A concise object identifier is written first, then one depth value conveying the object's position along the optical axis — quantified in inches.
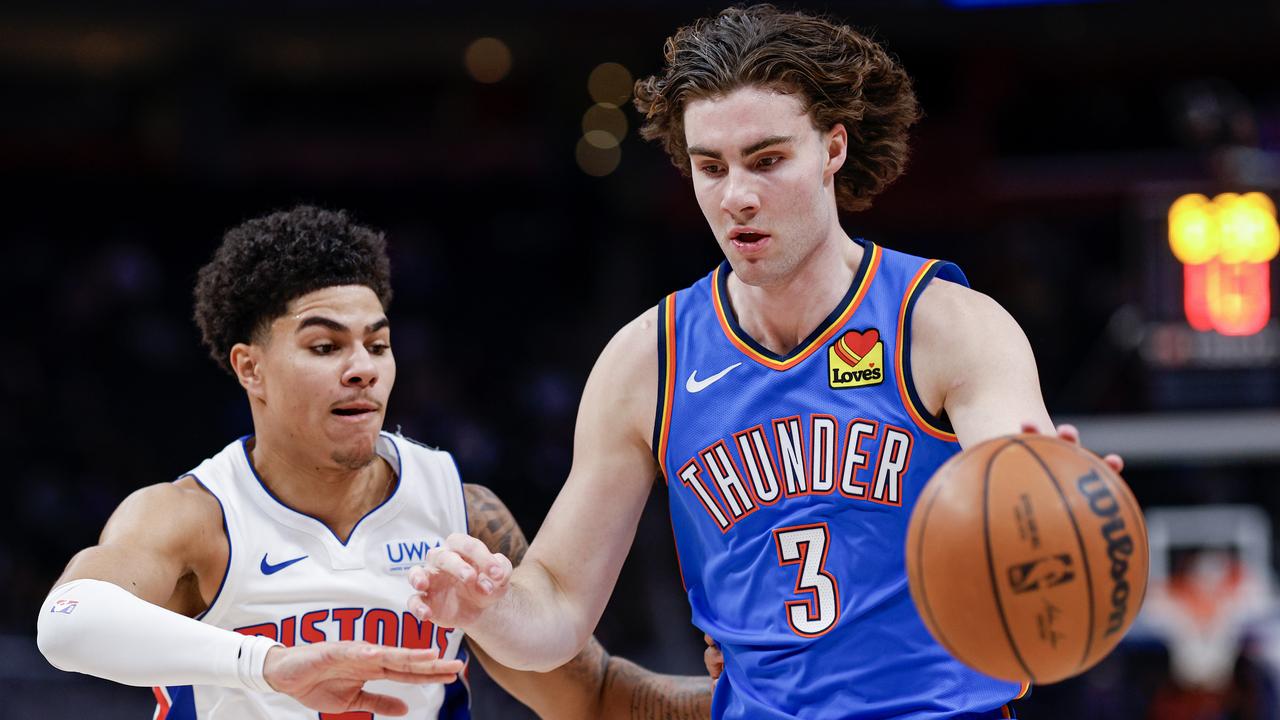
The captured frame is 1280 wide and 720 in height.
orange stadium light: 365.1
